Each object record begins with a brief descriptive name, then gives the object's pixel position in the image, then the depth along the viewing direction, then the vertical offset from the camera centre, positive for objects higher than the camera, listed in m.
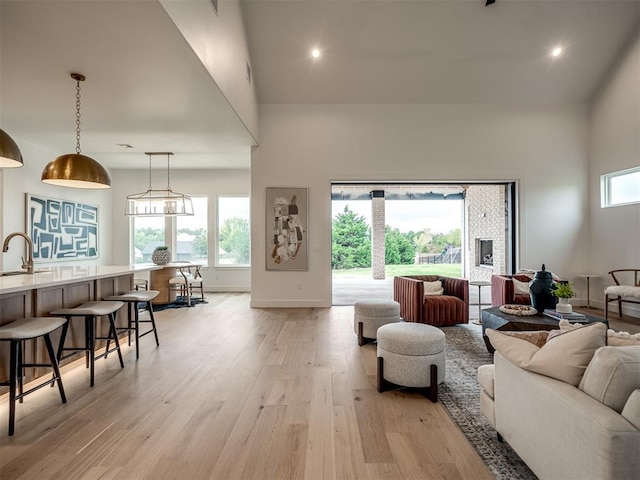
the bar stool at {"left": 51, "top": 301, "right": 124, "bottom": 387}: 2.88 -0.73
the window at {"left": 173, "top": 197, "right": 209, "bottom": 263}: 8.26 +0.20
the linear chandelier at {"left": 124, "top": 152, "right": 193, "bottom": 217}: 7.73 +0.88
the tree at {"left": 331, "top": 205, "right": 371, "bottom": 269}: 13.38 +0.00
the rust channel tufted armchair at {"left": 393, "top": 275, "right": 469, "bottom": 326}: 4.76 -0.92
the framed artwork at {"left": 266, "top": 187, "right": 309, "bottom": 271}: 6.18 +0.20
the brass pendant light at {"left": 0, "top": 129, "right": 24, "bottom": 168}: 2.56 +0.71
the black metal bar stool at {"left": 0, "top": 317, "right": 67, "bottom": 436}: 2.19 -0.64
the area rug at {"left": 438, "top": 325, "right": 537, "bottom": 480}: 1.81 -1.21
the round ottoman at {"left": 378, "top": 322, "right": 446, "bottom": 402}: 2.60 -0.93
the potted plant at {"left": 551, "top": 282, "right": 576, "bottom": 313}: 3.51 -0.56
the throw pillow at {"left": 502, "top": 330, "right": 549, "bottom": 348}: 1.80 -0.52
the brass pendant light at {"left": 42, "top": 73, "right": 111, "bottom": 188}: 3.28 +0.71
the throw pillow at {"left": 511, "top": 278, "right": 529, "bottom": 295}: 5.12 -0.71
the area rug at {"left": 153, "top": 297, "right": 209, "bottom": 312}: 6.27 -1.23
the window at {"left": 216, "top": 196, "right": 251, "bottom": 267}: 8.27 +0.25
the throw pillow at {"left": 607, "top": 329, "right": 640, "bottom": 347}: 1.58 -0.47
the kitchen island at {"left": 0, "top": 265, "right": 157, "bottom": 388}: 2.55 -0.49
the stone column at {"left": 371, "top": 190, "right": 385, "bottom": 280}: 11.48 +0.23
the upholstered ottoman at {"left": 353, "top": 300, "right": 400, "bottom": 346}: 3.90 -0.88
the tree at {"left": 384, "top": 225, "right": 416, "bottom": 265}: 13.18 -0.28
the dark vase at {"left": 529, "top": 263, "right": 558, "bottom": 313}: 3.67 -0.56
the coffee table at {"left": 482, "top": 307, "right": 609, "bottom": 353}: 3.28 -0.81
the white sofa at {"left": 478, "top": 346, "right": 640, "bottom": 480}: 1.19 -0.72
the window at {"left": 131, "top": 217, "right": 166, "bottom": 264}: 8.30 +0.15
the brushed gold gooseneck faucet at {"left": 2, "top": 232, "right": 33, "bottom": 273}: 3.19 -0.20
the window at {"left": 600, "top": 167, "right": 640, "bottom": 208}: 5.45 +0.89
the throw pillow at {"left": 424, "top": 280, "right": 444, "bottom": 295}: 5.10 -0.72
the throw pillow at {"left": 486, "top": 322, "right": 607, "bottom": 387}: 1.52 -0.53
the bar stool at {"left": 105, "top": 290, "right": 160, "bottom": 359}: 3.56 -0.61
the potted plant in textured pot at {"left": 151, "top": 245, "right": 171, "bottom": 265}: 6.54 -0.29
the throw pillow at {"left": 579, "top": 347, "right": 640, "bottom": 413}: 1.33 -0.54
